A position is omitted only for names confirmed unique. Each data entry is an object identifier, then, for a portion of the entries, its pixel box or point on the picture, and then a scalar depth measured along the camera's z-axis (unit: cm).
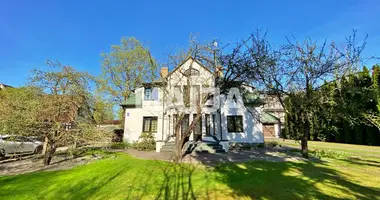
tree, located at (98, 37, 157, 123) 2639
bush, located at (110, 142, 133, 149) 1656
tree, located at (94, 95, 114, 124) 1127
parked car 908
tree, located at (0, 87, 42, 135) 835
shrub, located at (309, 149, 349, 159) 1137
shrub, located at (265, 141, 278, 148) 1770
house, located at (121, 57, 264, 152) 1603
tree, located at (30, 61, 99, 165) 891
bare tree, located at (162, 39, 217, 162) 1023
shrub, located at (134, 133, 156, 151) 1560
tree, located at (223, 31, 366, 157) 954
